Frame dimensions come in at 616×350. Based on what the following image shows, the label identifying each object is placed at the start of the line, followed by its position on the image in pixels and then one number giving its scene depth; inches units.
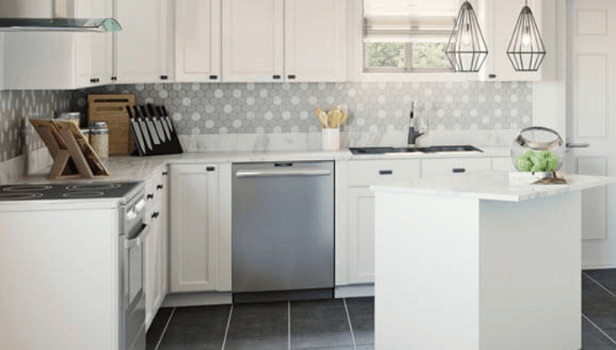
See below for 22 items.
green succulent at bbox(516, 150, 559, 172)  143.1
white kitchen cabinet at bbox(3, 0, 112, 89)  145.5
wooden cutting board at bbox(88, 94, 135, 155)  205.3
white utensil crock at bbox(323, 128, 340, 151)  212.7
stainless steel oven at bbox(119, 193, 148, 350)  129.2
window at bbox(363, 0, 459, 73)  219.6
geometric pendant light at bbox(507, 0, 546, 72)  213.3
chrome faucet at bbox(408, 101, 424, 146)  220.5
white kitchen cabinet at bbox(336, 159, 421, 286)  199.3
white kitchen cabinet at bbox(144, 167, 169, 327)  162.4
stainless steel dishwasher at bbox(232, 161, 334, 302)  194.7
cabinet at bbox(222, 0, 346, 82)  203.5
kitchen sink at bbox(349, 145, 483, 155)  212.5
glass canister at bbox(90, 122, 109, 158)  191.0
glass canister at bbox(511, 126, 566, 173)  143.3
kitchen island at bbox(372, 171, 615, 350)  136.4
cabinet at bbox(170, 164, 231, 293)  192.7
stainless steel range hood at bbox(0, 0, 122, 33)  127.5
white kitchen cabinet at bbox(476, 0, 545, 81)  213.9
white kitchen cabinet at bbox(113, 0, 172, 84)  196.4
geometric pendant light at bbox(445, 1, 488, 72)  138.7
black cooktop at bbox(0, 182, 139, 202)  128.9
